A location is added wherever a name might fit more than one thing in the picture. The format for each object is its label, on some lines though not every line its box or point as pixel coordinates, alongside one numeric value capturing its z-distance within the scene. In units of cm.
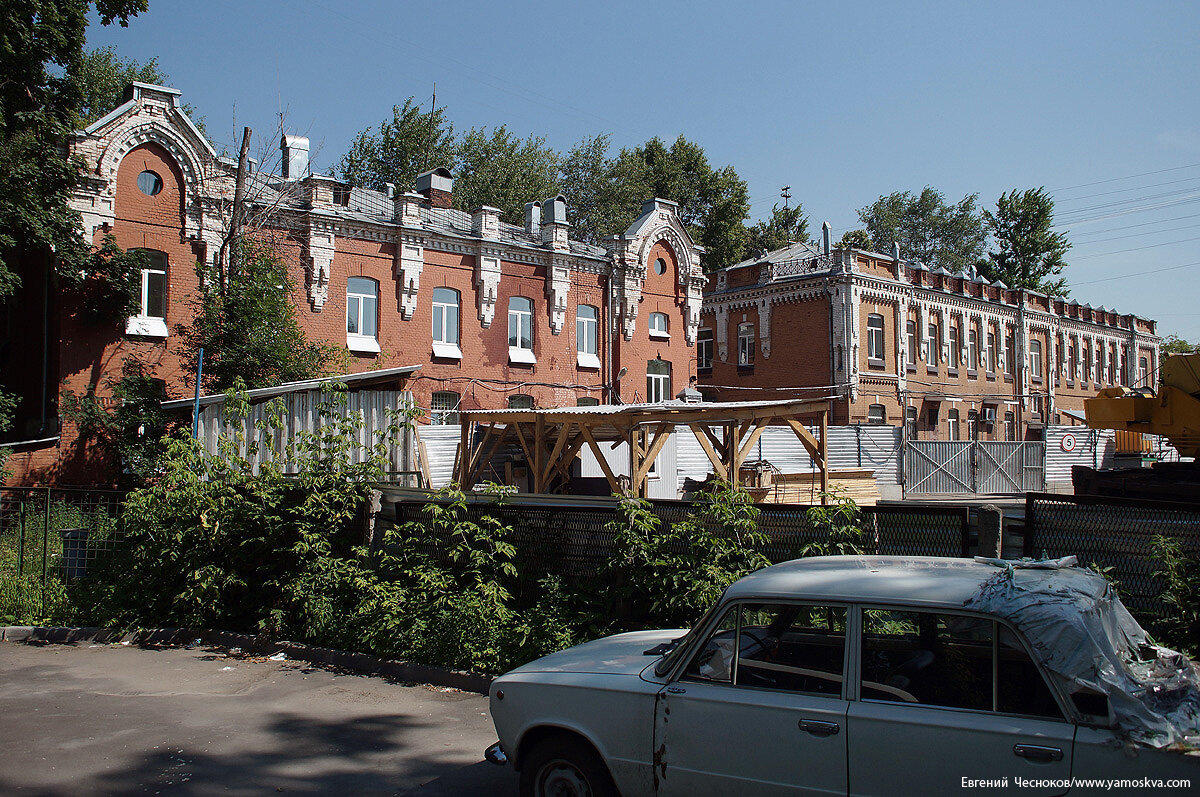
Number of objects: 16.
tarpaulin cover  337
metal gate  2927
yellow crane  1842
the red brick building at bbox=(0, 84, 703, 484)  2053
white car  344
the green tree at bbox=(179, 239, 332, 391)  2045
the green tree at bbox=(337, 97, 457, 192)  4528
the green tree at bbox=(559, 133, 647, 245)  5034
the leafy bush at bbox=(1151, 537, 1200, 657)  604
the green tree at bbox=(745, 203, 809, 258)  5769
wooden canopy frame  1404
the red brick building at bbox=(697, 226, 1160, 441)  3603
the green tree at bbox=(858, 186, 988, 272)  7200
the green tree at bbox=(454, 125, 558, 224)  4553
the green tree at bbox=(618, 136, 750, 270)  5269
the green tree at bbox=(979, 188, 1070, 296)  5875
